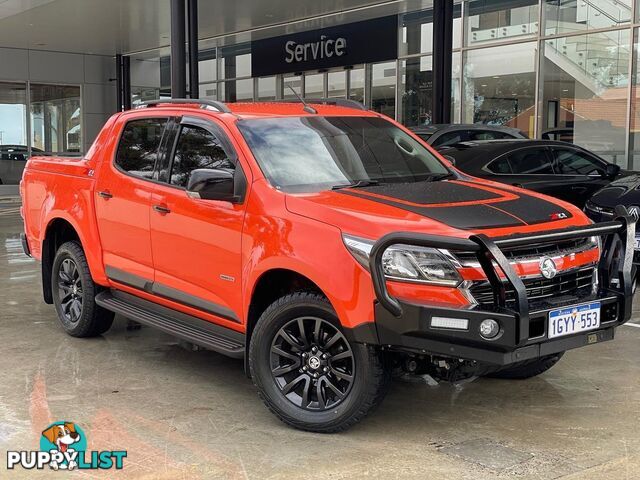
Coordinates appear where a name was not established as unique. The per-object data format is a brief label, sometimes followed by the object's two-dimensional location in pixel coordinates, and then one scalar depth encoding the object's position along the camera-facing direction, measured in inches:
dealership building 630.5
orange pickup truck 156.9
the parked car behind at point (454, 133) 436.5
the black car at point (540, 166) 399.2
